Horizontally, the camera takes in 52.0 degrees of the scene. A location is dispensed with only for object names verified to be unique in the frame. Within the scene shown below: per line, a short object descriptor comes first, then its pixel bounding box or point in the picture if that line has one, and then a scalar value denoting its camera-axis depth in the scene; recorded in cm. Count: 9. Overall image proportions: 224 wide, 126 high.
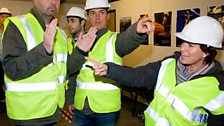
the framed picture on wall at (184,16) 304
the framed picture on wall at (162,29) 354
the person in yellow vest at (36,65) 121
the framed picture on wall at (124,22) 449
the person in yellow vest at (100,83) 170
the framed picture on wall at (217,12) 261
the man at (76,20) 256
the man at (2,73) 406
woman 125
